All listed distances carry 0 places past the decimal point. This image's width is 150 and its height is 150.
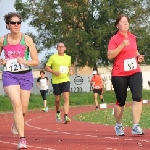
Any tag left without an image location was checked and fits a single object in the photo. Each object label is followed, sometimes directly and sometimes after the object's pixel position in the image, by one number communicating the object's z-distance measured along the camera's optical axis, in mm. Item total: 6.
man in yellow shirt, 16219
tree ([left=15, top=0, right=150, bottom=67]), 47844
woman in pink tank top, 9391
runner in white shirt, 29006
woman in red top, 10688
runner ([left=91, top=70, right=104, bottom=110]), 30211
